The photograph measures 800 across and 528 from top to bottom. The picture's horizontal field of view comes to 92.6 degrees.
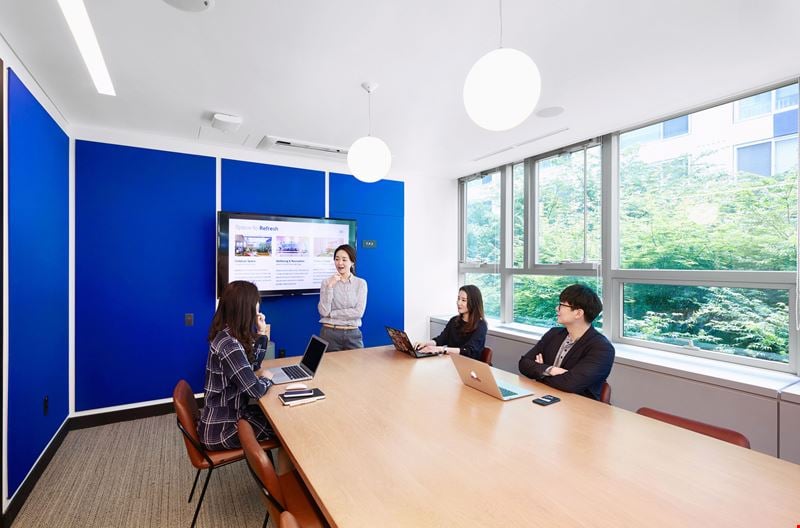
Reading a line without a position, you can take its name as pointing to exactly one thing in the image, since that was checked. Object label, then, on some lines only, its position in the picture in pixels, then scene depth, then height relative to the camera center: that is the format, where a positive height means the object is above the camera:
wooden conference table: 1.09 -0.72
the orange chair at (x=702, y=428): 1.63 -0.76
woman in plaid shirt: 1.98 -0.58
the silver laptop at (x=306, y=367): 2.41 -0.72
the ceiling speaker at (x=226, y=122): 3.22 +1.20
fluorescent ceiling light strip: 1.90 +1.25
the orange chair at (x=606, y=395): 2.19 -0.76
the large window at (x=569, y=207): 3.94 +0.61
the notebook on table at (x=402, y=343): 2.97 -0.65
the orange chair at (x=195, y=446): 1.94 -0.98
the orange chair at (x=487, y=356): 3.02 -0.74
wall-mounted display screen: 3.96 +0.14
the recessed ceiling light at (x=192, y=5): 1.81 +1.23
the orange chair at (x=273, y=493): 1.38 -0.85
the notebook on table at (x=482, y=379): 2.01 -0.65
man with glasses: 2.16 -0.56
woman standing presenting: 3.54 -0.40
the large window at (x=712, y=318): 2.77 -0.46
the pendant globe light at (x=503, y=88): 1.44 +0.68
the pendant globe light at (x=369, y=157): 2.54 +0.70
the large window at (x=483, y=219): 5.12 +0.61
